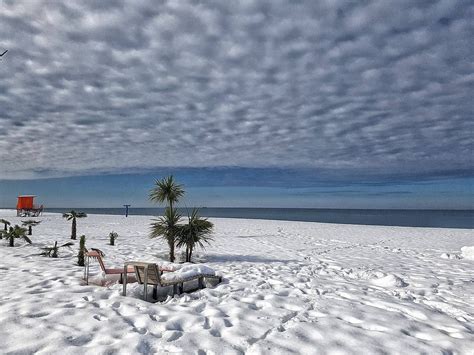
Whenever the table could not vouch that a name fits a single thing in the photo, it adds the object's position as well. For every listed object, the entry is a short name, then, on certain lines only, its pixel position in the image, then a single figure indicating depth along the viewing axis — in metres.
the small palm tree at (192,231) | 11.41
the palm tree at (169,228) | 11.45
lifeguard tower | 44.66
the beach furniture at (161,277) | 6.63
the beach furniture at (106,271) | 7.59
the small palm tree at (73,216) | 16.40
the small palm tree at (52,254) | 11.06
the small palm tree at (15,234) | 12.96
